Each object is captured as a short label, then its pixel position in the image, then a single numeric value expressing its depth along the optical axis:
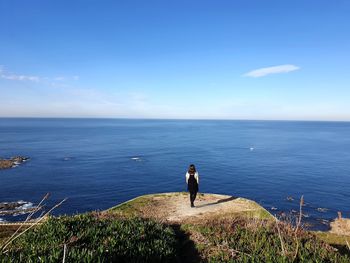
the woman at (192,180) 19.16
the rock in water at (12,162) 61.18
